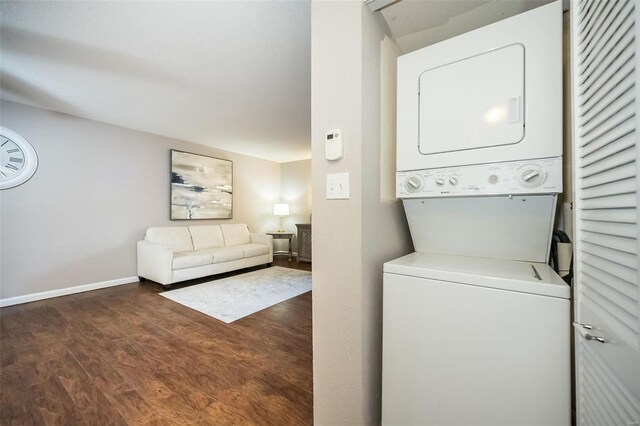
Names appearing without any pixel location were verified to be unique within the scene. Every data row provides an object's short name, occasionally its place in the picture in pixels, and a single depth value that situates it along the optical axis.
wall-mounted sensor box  1.10
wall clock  2.84
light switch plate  1.09
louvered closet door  0.54
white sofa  3.53
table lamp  5.90
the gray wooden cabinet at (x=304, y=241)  5.26
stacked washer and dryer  0.84
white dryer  0.94
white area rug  2.77
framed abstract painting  4.32
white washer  0.81
